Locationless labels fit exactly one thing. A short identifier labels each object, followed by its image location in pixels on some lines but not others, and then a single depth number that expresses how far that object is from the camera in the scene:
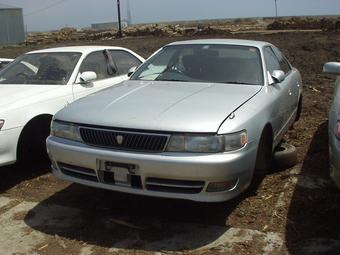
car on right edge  3.83
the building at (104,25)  91.96
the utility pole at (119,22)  38.37
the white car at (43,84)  5.29
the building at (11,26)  43.88
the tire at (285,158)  5.48
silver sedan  3.85
